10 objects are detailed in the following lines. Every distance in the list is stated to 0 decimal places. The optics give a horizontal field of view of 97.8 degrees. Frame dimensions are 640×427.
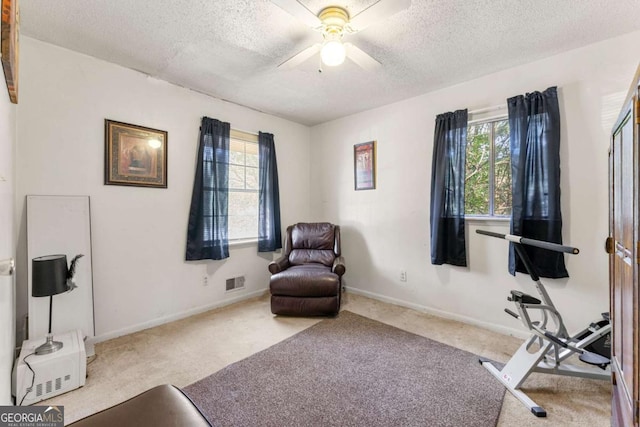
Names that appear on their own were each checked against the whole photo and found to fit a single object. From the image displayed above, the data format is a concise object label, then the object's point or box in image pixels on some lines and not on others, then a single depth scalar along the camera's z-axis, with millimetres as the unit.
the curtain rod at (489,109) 2729
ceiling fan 1554
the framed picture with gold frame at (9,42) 1021
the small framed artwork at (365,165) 3734
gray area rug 1628
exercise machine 1833
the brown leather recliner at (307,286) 3039
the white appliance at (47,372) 1716
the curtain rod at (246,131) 3615
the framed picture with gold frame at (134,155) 2584
